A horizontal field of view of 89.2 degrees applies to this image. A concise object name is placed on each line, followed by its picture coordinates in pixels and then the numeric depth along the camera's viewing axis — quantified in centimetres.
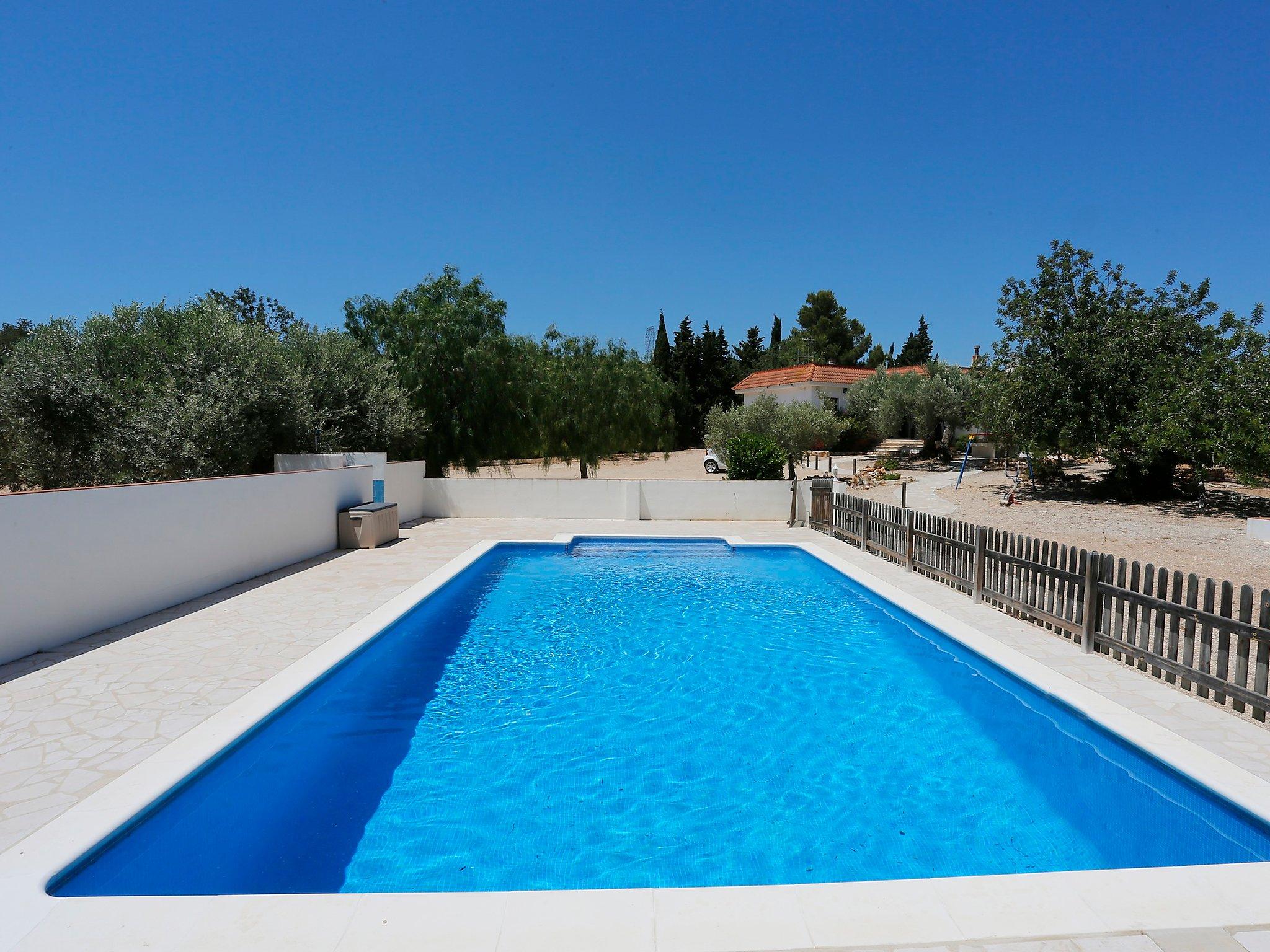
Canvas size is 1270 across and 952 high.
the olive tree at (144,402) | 1206
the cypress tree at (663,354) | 4616
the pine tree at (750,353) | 5425
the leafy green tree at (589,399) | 2320
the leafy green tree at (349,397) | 1568
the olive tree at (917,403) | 2941
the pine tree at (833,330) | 5675
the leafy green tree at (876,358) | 5769
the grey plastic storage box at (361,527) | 1188
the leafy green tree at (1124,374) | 1516
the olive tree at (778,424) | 2419
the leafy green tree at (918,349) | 5769
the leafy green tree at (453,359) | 2031
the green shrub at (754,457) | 1772
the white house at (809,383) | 3803
